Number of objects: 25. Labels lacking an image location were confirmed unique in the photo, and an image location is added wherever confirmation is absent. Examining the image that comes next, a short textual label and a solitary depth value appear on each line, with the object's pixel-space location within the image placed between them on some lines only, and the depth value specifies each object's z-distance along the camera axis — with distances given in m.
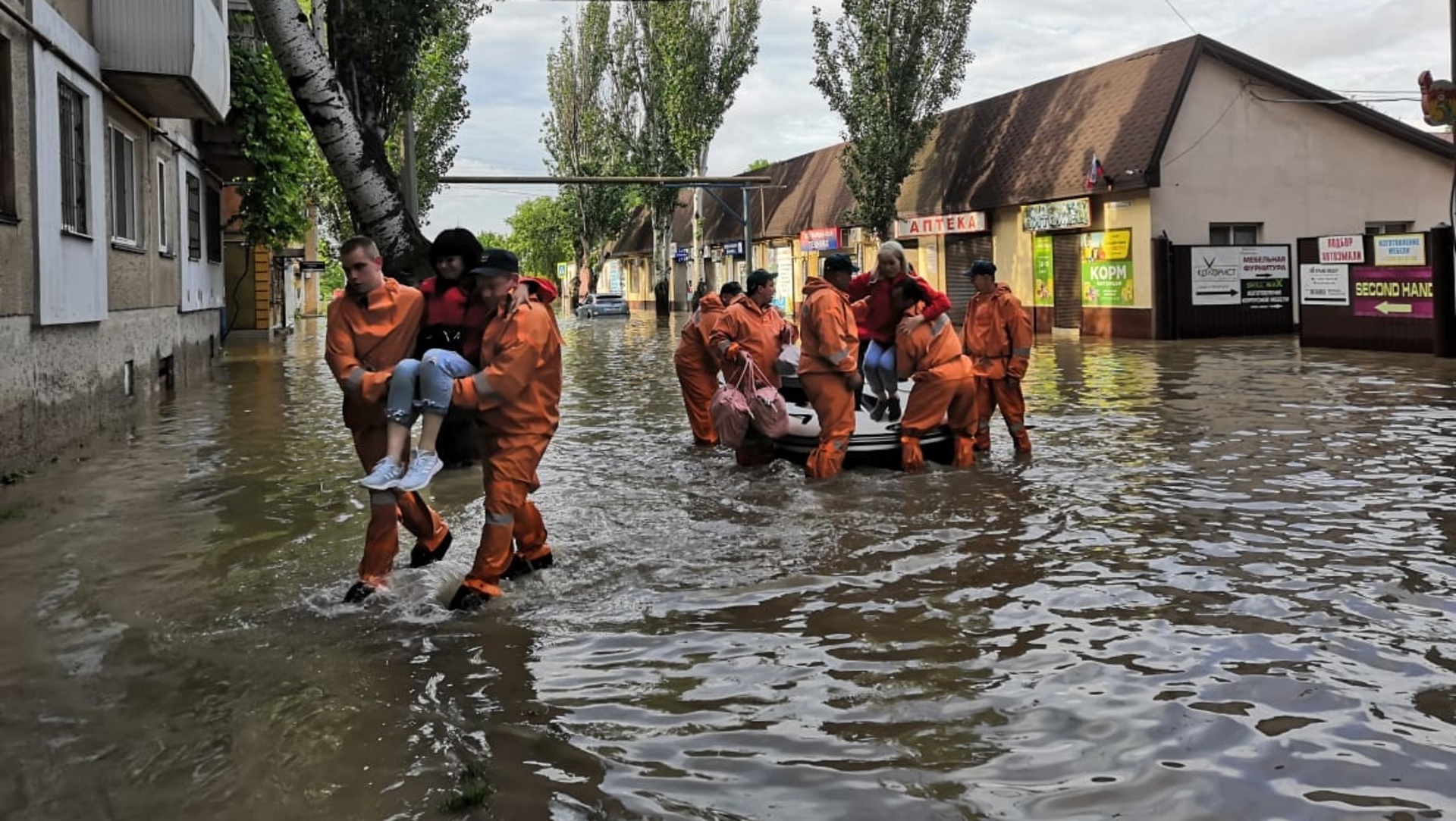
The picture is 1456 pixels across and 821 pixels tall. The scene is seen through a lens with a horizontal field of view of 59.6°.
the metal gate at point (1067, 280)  29.27
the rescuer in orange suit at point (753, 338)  10.37
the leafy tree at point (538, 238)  103.19
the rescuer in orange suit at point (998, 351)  10.43
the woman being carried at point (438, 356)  5.68
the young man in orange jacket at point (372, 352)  5.89
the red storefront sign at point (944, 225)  32.34
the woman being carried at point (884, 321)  9.73
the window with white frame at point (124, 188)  14.20
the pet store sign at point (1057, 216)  28.17
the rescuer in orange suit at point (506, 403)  5.76
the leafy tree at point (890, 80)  33.28
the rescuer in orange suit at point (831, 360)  9.23
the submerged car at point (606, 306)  53.09
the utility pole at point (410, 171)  13.50
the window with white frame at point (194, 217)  21.06
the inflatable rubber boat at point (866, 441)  9.91
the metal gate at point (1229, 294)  26.34
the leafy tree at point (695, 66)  44.62
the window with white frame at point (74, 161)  11.64
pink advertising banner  19.77
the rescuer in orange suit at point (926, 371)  9.70
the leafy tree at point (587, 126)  55.66
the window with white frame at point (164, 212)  17.03
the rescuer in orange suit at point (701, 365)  11.61
